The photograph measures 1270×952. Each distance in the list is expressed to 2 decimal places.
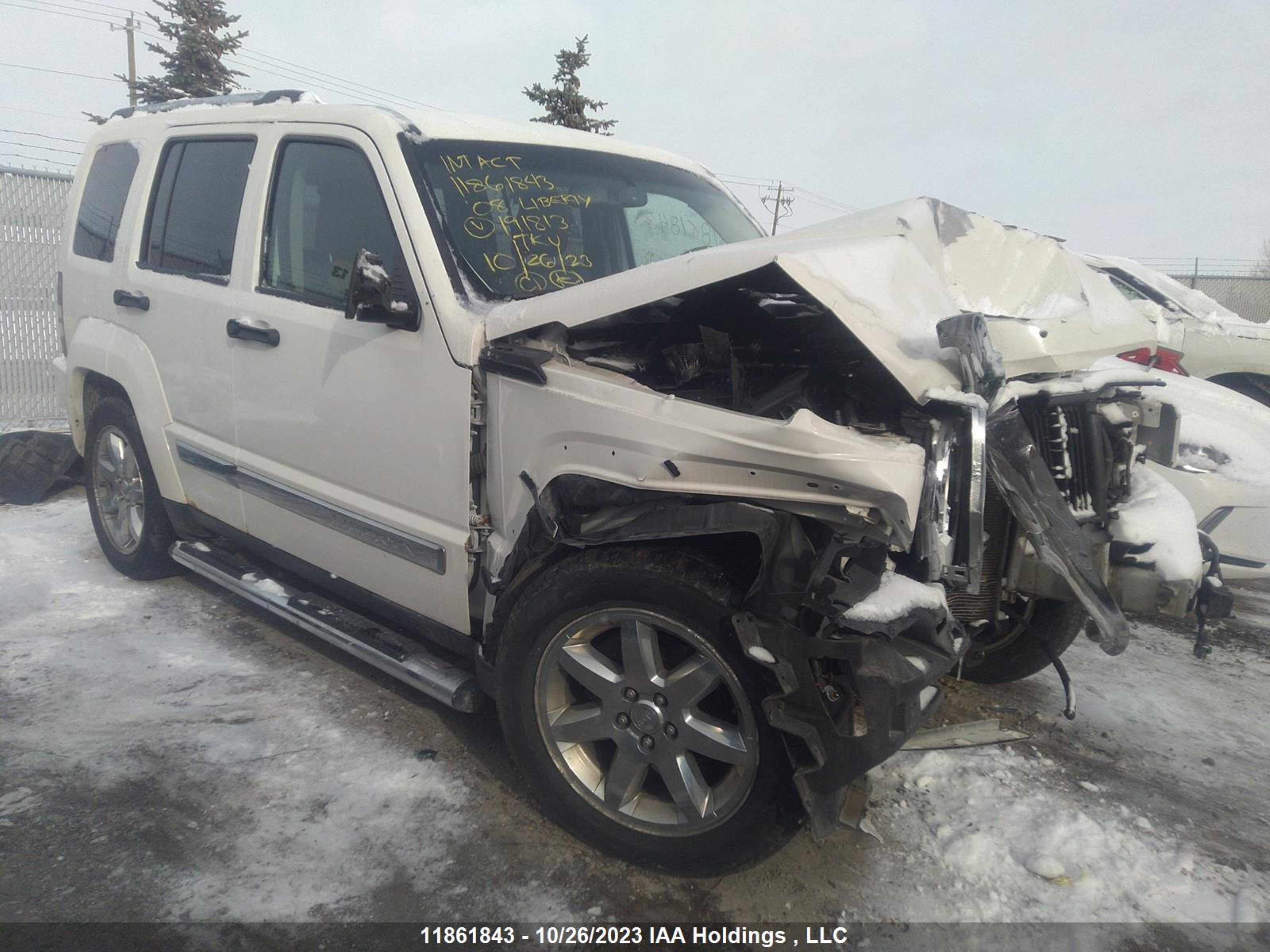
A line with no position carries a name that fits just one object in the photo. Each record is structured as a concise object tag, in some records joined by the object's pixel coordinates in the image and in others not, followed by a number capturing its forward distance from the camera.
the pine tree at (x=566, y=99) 17.25
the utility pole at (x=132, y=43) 24.12
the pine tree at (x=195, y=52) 19.12
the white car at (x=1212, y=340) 7.32
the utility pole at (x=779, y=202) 28.58
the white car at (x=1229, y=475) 3.69
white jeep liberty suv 2.09
